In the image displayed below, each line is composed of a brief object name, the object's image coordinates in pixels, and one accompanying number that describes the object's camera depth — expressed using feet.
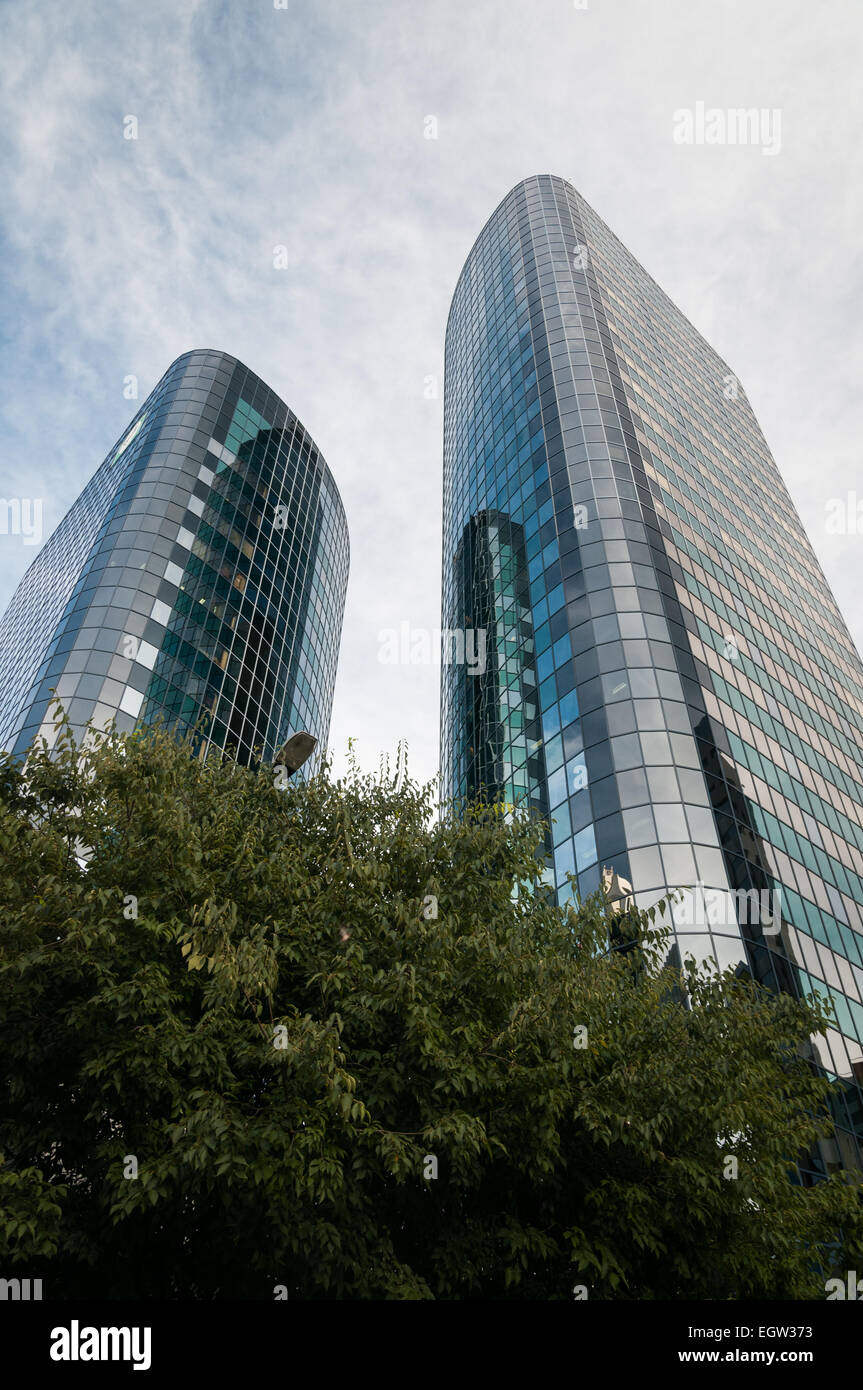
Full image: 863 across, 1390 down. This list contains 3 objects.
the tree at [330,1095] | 26.37
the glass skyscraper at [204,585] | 130.21
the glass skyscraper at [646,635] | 100.17
